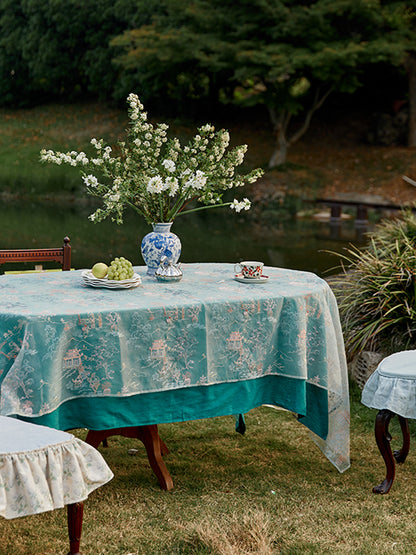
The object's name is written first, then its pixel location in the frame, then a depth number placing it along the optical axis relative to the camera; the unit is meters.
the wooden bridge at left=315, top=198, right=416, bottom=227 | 15.72
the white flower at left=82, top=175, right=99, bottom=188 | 3.67
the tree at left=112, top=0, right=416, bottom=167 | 19.75
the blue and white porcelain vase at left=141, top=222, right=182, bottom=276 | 3.74
